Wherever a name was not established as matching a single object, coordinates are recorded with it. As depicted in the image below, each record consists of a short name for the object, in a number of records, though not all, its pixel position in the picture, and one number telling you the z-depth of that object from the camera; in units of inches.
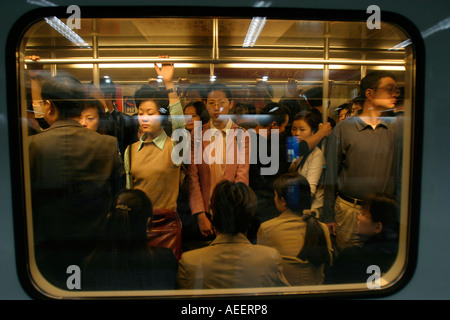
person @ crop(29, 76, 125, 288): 63.7
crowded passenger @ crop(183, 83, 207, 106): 87.3
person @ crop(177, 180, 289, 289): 65.6
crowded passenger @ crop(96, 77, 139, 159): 79.0
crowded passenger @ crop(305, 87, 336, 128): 95.1
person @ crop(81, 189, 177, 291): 66.2
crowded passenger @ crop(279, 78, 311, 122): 92.7
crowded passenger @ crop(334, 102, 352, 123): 94.3
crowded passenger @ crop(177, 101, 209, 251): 82.0
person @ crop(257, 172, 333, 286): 71.2
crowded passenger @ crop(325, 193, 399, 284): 68.1
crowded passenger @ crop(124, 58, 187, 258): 83.2
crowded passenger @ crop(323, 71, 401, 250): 73.3
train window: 63.4
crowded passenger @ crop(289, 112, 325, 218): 86.9
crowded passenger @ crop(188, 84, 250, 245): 87.2
